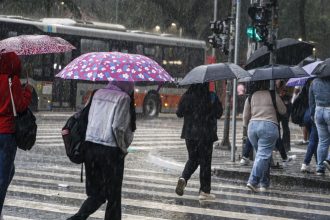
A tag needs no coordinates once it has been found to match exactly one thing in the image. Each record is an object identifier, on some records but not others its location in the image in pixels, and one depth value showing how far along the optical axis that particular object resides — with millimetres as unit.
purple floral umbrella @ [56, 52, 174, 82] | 7246
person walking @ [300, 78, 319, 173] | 13195
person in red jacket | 7234
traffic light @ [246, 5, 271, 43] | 13812
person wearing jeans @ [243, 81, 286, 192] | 11219
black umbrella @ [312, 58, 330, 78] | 12109
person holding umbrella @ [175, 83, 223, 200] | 10250
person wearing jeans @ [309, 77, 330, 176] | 12227
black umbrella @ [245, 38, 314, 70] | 13273
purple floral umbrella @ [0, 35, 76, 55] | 7680
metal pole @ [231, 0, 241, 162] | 14782
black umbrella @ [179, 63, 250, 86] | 10188
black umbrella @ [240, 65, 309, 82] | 11391
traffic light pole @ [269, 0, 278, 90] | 13188
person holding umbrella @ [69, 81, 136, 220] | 7066
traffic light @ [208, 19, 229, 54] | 19031
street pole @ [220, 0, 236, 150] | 18422
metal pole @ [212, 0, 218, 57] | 33875
